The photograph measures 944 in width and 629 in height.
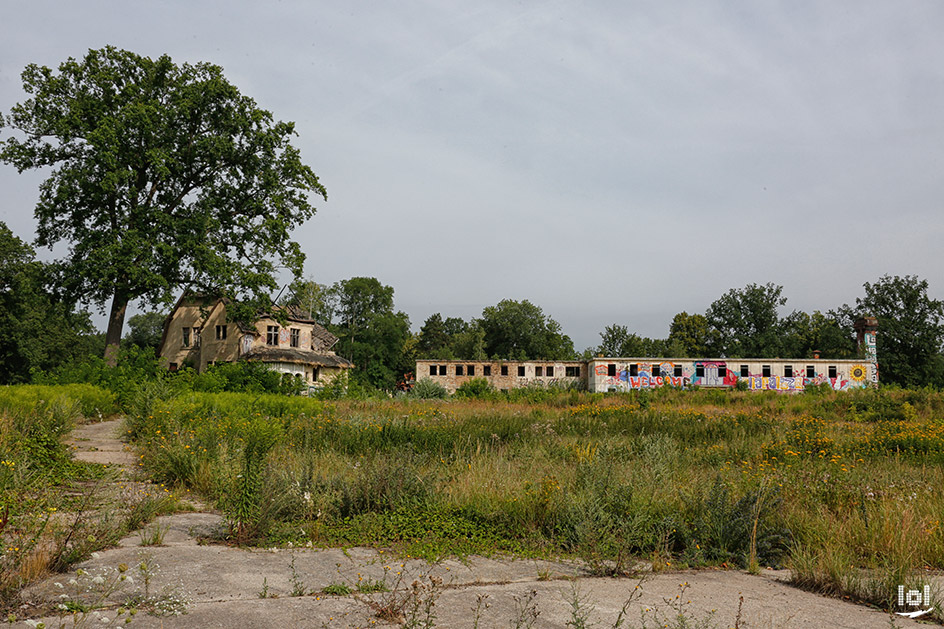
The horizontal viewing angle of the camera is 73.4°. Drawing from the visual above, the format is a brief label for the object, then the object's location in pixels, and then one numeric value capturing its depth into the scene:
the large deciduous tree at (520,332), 82.12
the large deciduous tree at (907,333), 65.25
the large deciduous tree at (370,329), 77.88
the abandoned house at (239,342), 42.12
